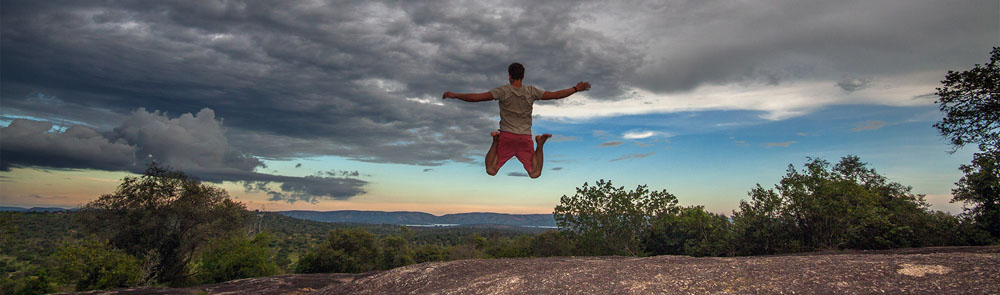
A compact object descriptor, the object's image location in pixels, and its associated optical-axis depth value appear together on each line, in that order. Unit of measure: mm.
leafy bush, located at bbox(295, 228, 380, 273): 51594
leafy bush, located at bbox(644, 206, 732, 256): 28922
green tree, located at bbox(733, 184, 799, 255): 26547
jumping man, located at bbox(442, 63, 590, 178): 8562
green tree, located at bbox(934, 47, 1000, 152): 23797
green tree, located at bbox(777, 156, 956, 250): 23984
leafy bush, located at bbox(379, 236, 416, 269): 57906
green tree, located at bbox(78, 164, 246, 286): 37312
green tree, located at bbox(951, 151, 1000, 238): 25281
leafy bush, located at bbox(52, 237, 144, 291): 32562
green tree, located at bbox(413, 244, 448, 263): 61562
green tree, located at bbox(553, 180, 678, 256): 31266
